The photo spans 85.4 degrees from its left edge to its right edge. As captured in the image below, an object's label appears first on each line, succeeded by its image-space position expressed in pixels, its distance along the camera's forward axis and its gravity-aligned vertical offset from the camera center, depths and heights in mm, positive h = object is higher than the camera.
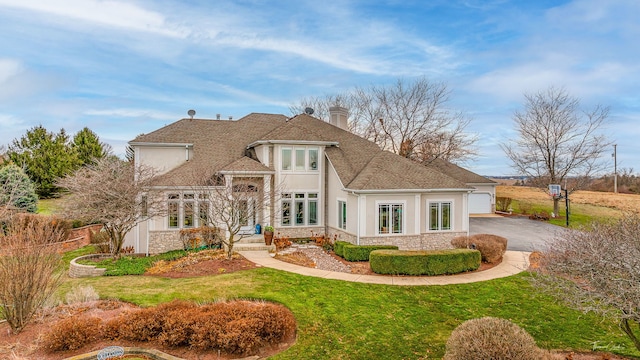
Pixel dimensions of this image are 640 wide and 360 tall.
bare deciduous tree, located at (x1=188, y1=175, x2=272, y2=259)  15406 -593
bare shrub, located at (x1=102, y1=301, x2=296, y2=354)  7871 -3290
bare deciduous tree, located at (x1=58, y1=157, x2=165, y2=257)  15148 -514
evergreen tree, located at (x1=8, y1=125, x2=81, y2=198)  31750 +2786
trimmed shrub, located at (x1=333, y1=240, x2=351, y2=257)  16539 -2894
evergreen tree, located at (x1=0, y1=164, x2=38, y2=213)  24094 +15
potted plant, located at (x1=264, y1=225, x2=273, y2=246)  17984 -2576
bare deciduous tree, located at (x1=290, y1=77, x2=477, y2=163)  30906 +5929
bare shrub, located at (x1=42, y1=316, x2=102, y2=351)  7633 -3322
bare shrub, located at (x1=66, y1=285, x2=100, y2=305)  10469 -3347
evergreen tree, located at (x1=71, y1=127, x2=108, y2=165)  37625 +4698
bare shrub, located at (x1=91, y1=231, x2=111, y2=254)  19094 -3194
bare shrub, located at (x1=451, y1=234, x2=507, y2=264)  15492 -2648
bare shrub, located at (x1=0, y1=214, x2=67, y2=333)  8031 -2025
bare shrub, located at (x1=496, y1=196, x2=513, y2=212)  33875 -1611
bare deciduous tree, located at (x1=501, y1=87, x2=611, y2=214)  31422 +4501
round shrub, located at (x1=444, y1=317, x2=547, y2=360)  5824 -2697
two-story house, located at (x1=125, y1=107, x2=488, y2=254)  17500 +228
